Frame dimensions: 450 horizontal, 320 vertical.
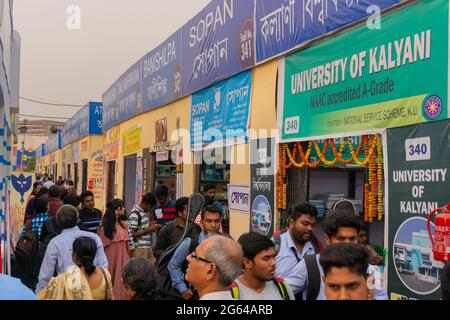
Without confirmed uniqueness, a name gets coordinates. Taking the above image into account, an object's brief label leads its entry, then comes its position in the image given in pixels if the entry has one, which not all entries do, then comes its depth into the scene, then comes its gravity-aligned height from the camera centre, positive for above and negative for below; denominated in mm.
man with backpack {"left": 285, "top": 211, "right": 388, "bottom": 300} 3133 -688
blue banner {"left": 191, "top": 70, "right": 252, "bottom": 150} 8742 +1083
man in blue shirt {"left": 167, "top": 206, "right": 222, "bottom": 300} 4664 -867
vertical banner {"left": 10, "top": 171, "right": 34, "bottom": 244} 9642 -435
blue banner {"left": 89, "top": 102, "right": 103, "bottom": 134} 24984 +2545
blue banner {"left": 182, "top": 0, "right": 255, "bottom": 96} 8703 +2375
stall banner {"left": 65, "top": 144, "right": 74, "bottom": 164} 33034 +1041
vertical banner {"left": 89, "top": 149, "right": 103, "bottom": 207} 22102 -295
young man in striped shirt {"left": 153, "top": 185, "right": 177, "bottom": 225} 8234 -582
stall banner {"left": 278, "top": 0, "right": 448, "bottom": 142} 4730 +1006
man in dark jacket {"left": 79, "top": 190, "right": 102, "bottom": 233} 7074 -612
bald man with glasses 2838 -526
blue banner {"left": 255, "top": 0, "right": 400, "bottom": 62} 5848 +1936
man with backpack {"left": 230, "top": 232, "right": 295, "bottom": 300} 2996 -636
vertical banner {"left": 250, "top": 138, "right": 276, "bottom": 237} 7602 -217
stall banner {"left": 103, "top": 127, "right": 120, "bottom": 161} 19344 +1037
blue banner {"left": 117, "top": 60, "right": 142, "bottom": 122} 15803 +2537
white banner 8466 -455
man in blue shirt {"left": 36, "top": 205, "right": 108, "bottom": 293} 4801 -744
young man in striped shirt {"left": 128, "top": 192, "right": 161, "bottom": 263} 7445 -830
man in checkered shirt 6992 -627
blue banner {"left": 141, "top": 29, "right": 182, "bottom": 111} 12172 +2458
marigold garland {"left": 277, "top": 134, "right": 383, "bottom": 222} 5457 +102
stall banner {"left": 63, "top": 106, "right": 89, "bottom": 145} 26438 +2503
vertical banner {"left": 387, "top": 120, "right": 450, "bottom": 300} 4582 -247
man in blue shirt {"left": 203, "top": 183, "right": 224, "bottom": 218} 8867 -377
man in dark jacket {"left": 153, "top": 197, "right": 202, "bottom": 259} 5465 -649
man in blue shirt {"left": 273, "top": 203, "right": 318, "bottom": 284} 4218 -572
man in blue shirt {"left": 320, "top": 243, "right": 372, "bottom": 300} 2641 -520
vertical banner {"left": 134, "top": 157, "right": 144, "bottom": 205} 14859 -271
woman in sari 3510 -774
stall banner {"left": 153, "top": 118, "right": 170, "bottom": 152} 12863 +859
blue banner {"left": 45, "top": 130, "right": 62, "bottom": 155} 41456 +2325
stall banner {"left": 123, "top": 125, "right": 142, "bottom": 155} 15745 +965
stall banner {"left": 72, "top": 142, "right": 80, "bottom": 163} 29738 +1086
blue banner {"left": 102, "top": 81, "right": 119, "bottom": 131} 19406 +2440
